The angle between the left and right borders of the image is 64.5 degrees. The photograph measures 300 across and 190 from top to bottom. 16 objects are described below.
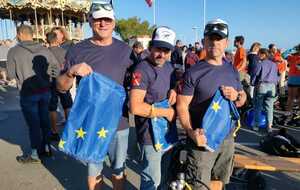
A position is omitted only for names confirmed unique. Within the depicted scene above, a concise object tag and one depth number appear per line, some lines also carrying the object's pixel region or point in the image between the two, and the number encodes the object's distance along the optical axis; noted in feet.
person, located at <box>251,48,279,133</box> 16.41
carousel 73.18
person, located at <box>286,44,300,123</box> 18.60
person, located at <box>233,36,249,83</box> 19.48
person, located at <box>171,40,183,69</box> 25.02
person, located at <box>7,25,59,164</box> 11.71
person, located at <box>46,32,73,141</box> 14.39
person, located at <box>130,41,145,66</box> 18.17
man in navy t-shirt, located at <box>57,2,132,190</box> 6.63
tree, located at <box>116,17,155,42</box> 165.44
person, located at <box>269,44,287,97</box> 23.51
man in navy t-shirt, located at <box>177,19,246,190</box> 5.97
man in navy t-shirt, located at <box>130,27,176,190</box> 6.31
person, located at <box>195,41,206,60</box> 29.84
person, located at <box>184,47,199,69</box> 21.65
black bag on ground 11.49
